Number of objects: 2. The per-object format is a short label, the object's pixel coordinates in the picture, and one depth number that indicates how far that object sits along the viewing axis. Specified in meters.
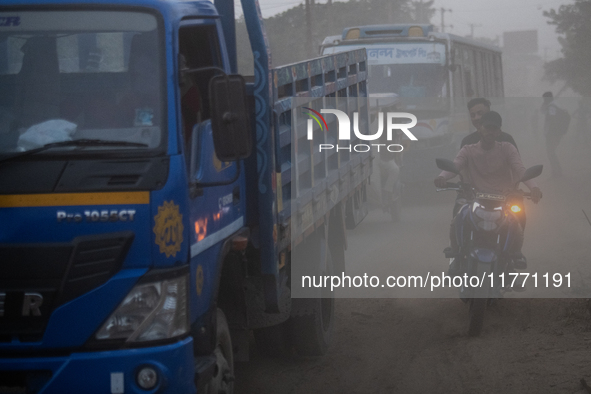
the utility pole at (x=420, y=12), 65.07
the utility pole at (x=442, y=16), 72.00
